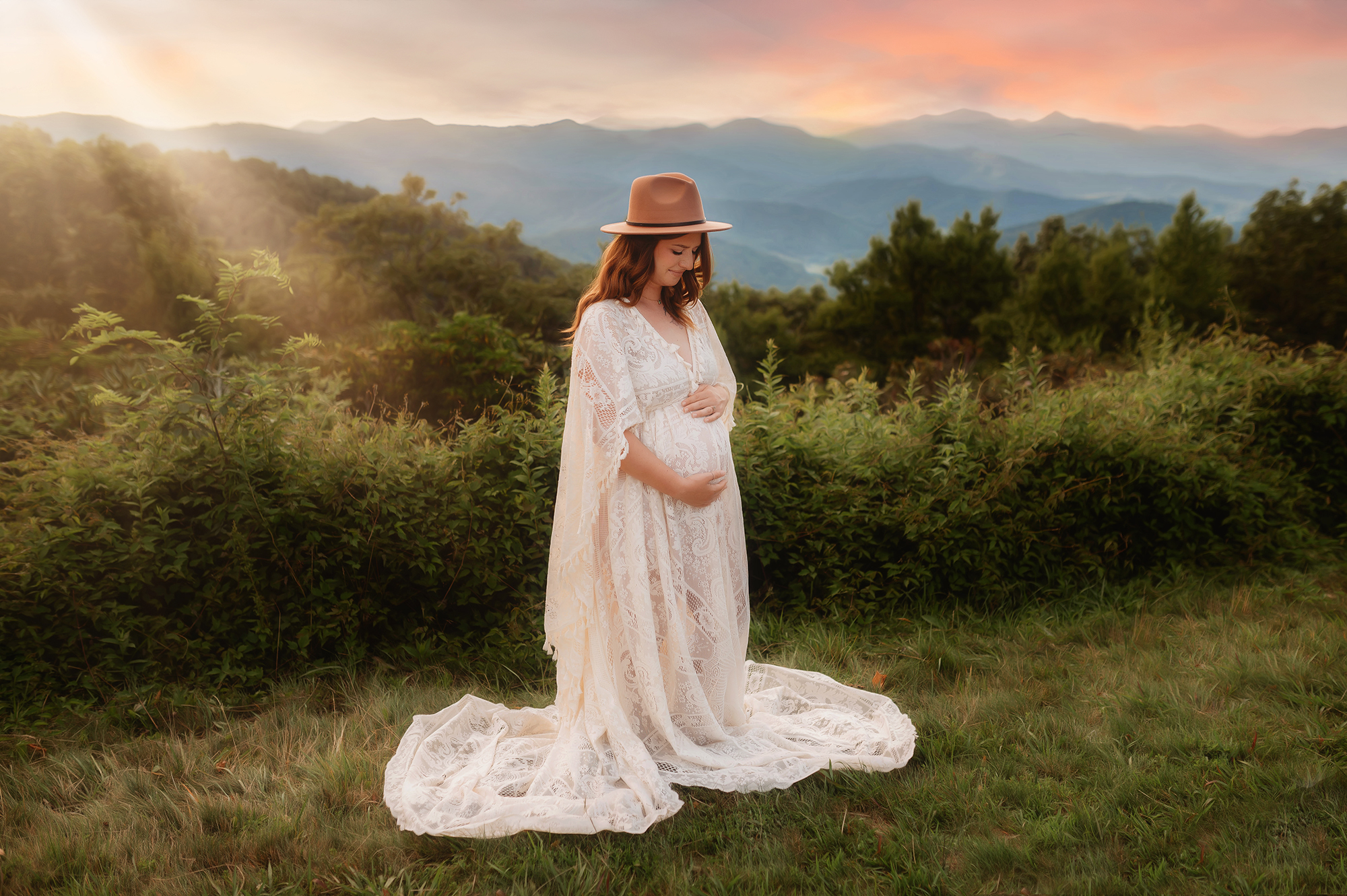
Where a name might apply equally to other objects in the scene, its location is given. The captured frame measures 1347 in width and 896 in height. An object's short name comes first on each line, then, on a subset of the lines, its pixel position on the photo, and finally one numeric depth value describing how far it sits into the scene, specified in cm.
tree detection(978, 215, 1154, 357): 2527
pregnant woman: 261
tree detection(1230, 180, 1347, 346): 2242
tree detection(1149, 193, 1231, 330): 2303
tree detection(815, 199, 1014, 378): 2988
